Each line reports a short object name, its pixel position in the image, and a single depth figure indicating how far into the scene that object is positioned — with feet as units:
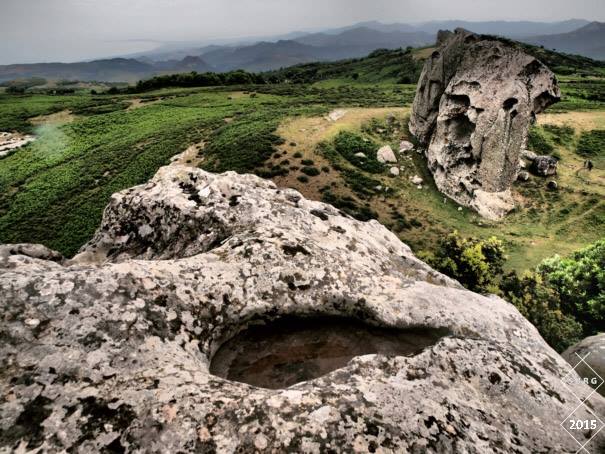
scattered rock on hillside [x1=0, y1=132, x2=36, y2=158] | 204.42
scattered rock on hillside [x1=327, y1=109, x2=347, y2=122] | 201.99
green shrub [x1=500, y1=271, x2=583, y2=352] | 71.82
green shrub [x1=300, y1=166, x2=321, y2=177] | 154.20
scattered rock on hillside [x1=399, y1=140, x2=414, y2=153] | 175.22
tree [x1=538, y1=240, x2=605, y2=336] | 76.18
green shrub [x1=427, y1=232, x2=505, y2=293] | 83.41
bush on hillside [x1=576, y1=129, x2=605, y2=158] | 177.43
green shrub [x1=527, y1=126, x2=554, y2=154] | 179.34
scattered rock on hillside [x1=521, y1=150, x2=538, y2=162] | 168.40
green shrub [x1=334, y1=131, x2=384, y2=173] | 164.56
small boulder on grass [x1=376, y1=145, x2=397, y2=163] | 168.86
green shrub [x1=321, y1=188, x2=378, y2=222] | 137.59
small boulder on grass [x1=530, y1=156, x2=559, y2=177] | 158.71
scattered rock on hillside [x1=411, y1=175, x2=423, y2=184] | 158.78
